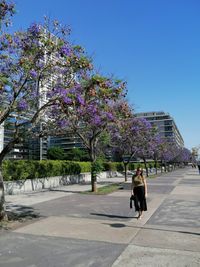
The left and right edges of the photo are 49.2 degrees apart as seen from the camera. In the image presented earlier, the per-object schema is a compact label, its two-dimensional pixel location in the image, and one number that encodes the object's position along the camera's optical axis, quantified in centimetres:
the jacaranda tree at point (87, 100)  558
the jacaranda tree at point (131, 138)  1565
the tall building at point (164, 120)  8198
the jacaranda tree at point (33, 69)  576
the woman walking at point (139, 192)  661
